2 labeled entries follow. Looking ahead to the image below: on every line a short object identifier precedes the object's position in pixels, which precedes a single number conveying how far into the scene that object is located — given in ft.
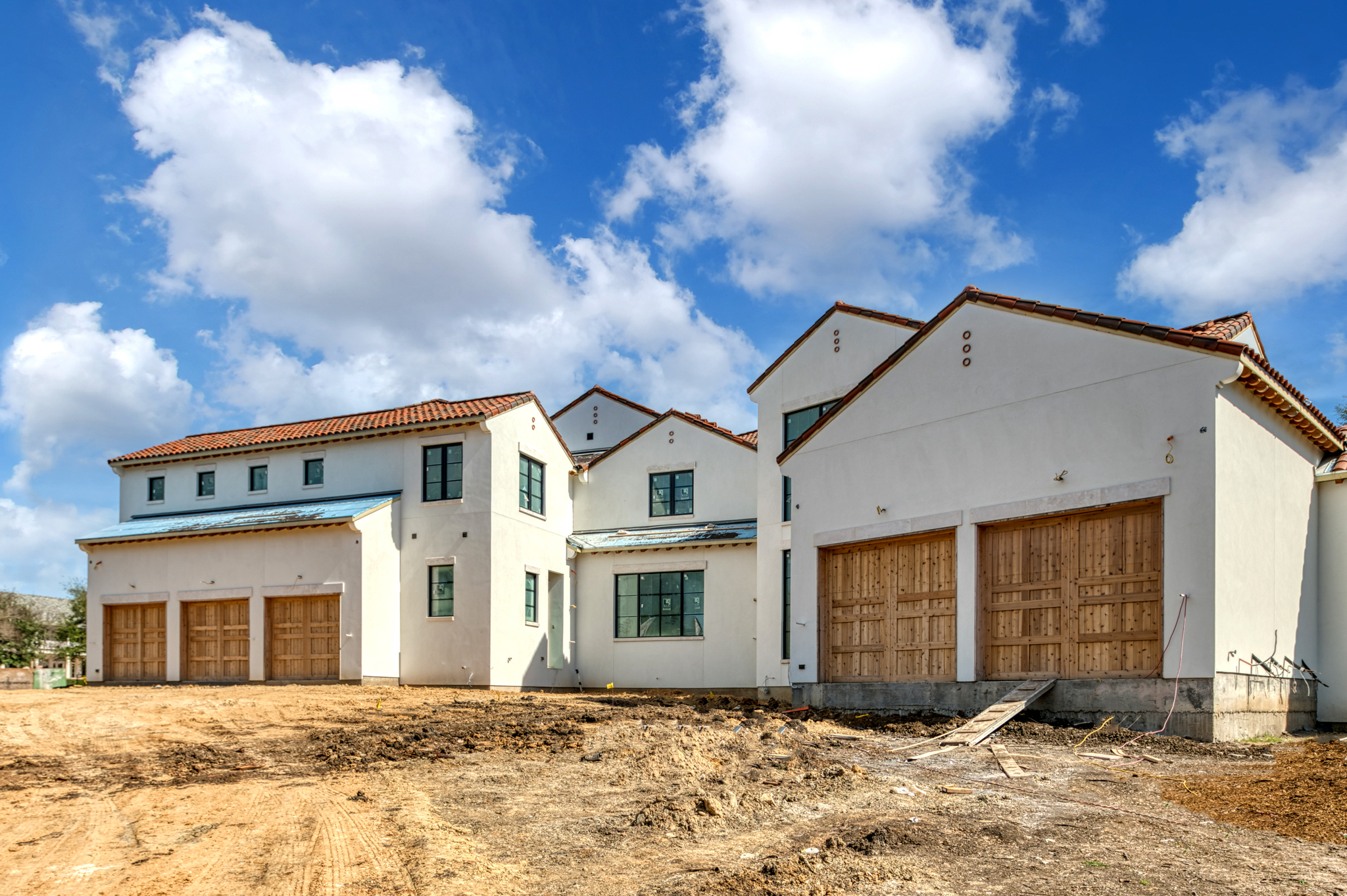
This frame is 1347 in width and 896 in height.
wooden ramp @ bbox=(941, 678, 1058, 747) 42.24
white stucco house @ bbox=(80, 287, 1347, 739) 45.70
